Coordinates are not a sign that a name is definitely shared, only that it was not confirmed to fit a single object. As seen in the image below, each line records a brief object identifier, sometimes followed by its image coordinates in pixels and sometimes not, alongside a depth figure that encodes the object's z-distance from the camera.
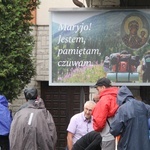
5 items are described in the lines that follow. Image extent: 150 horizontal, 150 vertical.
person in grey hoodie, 8.07
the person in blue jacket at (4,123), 8.75
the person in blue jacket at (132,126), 6.35
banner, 8.23
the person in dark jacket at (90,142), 6.88
